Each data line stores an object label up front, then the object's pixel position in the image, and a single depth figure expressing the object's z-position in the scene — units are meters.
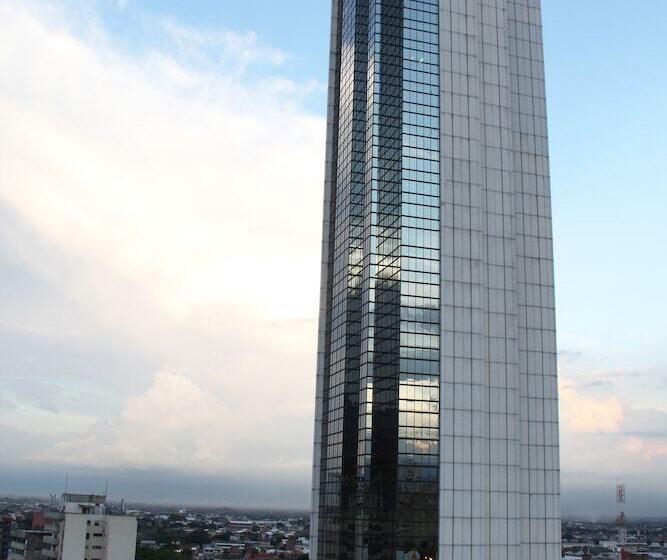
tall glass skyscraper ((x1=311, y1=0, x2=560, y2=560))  87.19
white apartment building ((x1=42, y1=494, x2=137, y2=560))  155.50
